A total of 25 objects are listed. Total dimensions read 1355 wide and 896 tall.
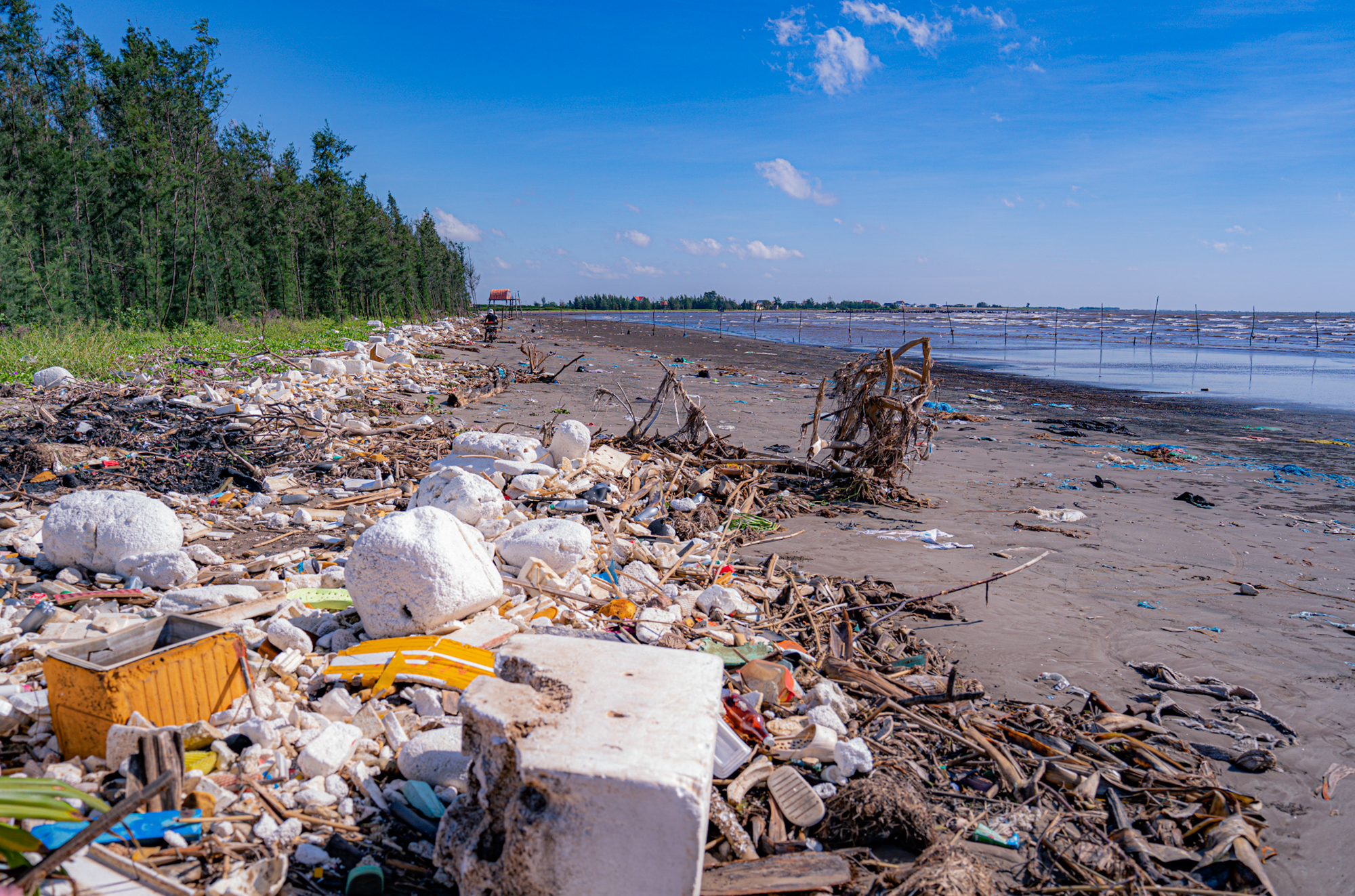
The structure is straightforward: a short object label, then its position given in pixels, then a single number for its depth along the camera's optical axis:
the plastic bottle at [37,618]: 3.67
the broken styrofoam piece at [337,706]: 3.19
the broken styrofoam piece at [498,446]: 7.28
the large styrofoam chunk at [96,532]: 4.46
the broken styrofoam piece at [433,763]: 2.88
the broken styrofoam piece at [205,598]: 3.98
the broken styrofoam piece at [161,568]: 4.42
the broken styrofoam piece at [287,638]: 3.71
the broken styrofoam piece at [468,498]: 5.63
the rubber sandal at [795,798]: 2.98
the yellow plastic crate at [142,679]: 2.63
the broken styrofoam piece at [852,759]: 3.24
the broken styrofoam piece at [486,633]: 3.86
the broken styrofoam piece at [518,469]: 6.95
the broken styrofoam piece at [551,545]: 4.96
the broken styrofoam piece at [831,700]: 3.80
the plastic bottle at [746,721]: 3.36
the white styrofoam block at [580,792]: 1.95
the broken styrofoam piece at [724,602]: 4.99
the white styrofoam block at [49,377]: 9.59
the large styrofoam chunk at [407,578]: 3.80
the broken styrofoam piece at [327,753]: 2.82
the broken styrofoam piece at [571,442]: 7.45
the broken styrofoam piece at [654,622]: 4.27
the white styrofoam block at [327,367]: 13.42
